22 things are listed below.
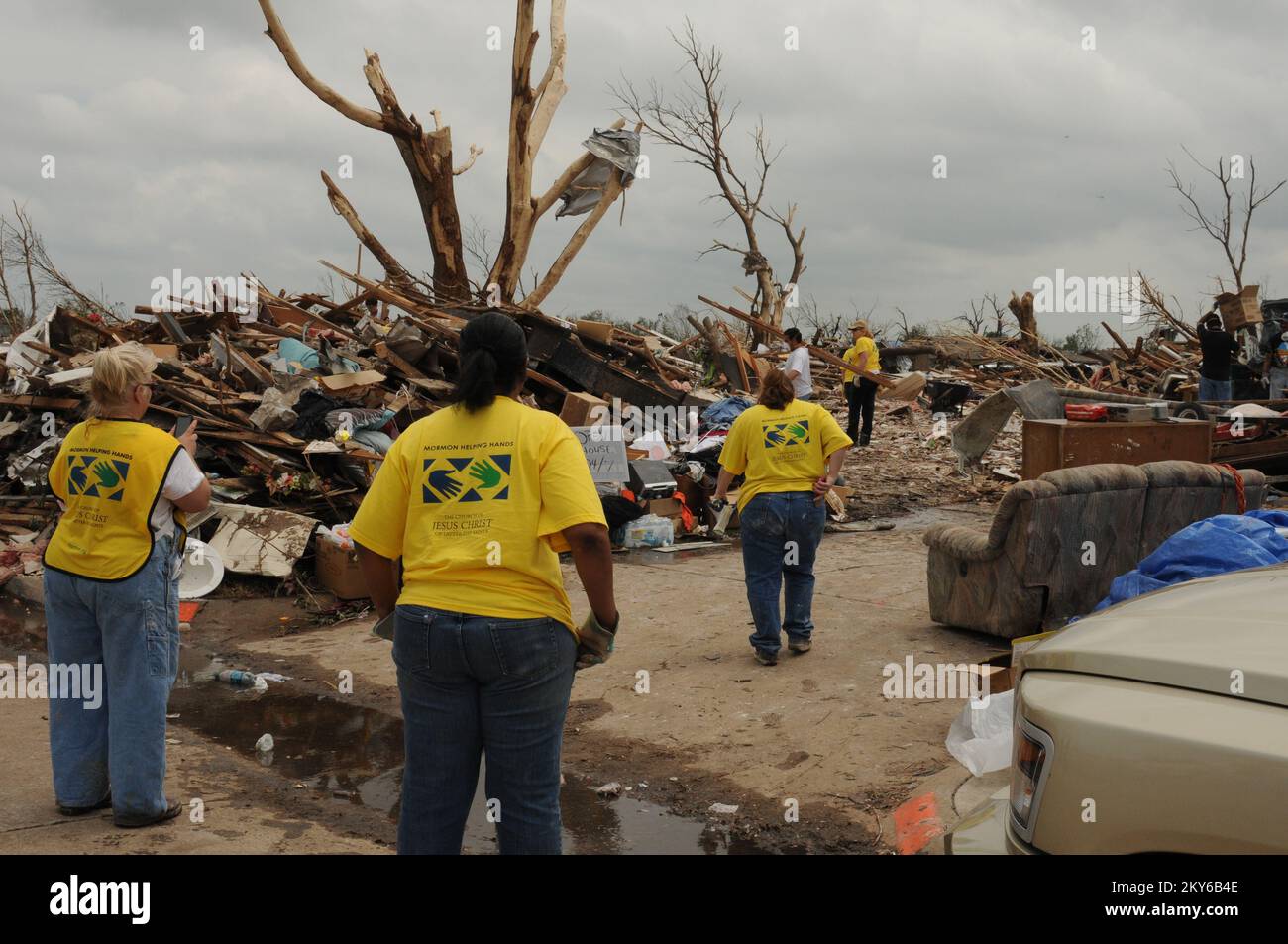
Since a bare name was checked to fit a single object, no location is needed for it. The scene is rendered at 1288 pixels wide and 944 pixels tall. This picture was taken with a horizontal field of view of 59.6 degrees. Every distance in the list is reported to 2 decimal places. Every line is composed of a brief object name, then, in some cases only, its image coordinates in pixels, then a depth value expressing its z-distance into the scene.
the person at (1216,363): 14.66
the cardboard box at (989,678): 5.75
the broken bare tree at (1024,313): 28.80
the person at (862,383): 15.92
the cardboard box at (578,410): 12.58
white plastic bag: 4.86
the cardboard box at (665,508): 11.31
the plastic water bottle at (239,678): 6.82
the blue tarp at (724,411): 14.49
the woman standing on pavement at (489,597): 2.97
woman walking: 6.68
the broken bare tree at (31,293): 20.95
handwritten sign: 10.93
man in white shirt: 13.50
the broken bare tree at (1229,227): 29.36
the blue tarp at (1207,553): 5.11
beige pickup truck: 1.93
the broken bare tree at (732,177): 31.55
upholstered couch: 6.60
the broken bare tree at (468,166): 17.52
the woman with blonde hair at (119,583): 4.24
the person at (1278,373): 15.30
